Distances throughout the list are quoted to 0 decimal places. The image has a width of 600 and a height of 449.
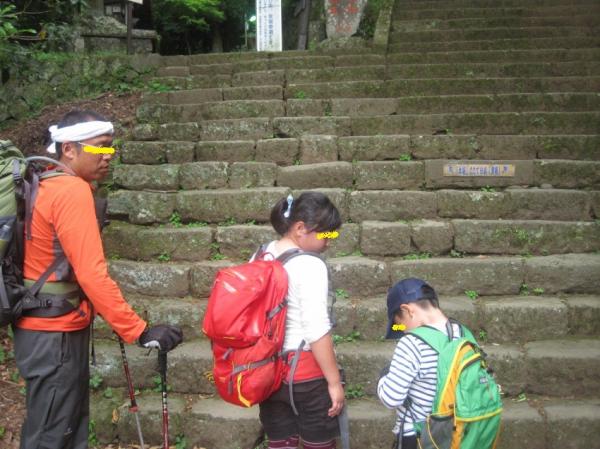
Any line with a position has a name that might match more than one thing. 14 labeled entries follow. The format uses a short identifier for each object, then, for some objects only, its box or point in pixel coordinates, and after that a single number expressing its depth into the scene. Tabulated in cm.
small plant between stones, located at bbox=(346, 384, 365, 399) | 334
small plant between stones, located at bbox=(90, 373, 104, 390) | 347
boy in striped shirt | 194
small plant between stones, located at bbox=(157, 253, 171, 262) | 419
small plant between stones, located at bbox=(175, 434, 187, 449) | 321
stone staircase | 330
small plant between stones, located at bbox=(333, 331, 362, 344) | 359
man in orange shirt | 206
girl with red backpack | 201
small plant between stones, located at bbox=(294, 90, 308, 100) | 624
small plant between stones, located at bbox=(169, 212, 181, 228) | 452
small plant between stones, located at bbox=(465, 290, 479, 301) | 381
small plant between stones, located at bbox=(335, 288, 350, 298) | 386
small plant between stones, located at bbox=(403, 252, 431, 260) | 413
